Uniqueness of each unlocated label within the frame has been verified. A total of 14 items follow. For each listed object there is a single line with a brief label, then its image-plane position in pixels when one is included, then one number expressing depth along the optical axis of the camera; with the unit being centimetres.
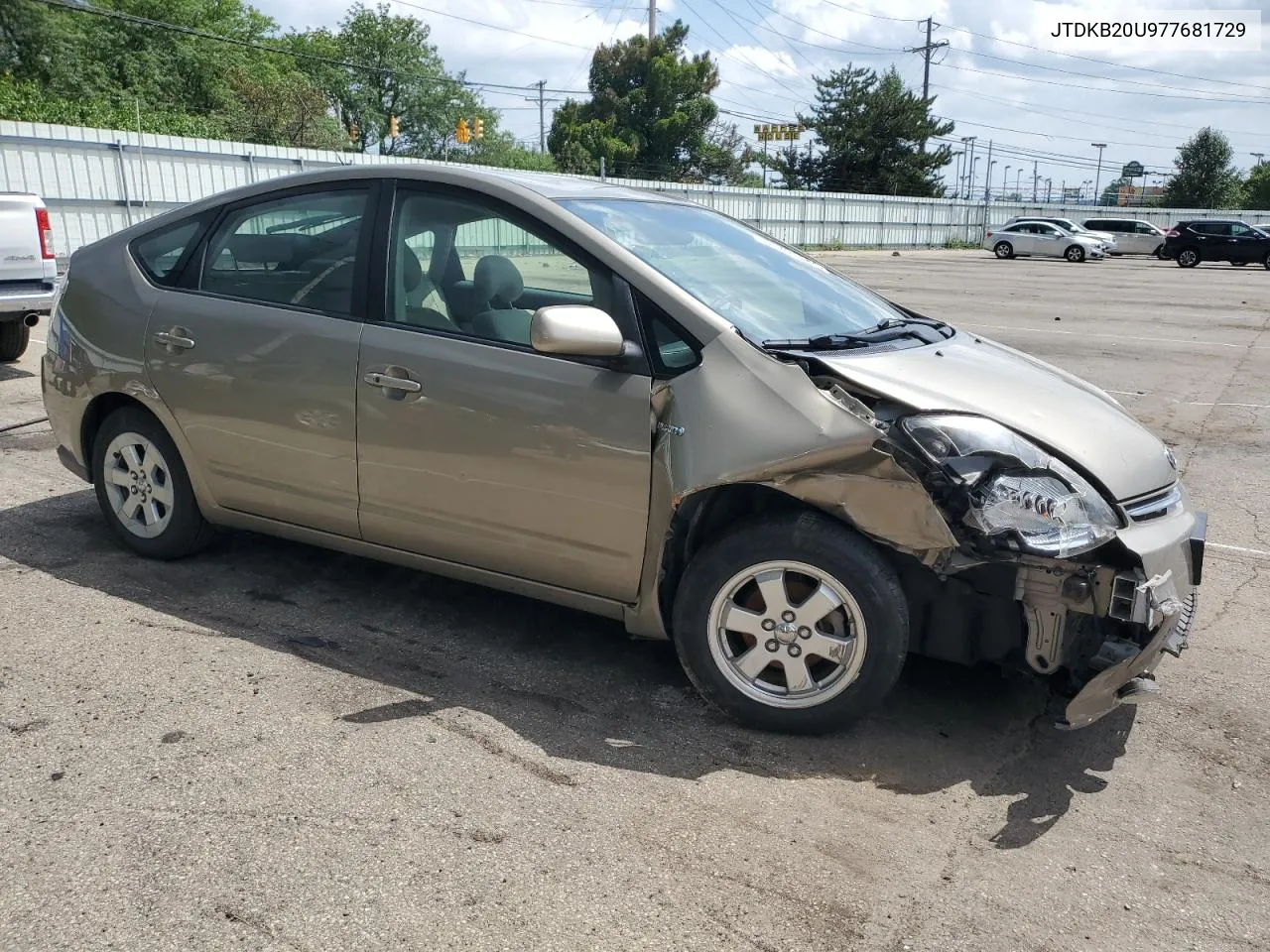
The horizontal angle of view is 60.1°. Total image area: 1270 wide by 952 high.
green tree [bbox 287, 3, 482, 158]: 8112
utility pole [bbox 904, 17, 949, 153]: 7186
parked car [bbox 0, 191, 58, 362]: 897
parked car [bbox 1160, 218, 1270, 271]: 3669
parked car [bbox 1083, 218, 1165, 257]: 4472
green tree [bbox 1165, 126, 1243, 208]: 7275
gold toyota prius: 320
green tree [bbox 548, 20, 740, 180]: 7862
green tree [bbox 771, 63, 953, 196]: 6806
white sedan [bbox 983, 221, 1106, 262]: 4019
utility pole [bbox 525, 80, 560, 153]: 9054
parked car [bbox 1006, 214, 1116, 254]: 4138
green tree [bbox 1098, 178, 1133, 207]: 9300
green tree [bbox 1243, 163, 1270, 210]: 7812
